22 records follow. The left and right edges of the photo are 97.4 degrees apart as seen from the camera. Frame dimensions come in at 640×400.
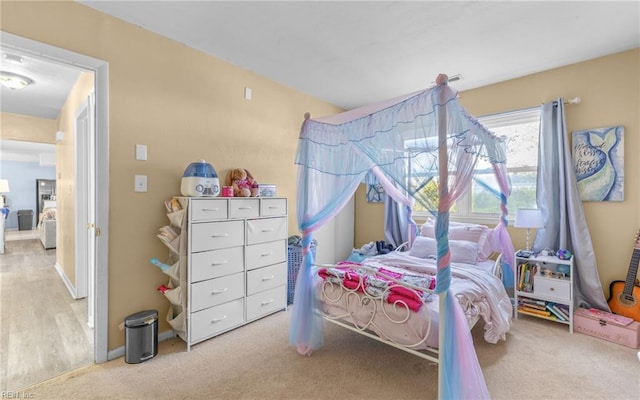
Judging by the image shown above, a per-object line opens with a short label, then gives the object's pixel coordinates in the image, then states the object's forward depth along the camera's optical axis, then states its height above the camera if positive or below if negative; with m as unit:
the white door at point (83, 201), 3.32 -0.04
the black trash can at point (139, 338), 2.27 -1.15
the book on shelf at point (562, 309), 2.85 -1.13
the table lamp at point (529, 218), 2.97 -0.21
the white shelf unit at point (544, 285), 2.81 -0.90
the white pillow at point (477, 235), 3.25 -0.44
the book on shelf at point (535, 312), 2.92 -1.21
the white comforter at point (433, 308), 1.91 -0.86
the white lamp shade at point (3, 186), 6.82 +0.28
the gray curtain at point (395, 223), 4.27 -0.37
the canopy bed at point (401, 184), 1.76 +0.12
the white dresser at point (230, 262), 2.48 -0.63
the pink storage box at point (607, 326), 2.48 -1.18
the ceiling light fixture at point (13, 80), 3.09 +1.33
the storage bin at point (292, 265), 3.64 -0.87
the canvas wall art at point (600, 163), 2.84 +0.38
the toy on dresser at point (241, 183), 3.02 +0.17
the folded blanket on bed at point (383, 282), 1.97 -0.66
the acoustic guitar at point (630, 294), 2.69 -0.93
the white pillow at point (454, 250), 3.09 -0.58
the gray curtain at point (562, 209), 2.92 -0.10
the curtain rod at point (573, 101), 3.02 +1.07
